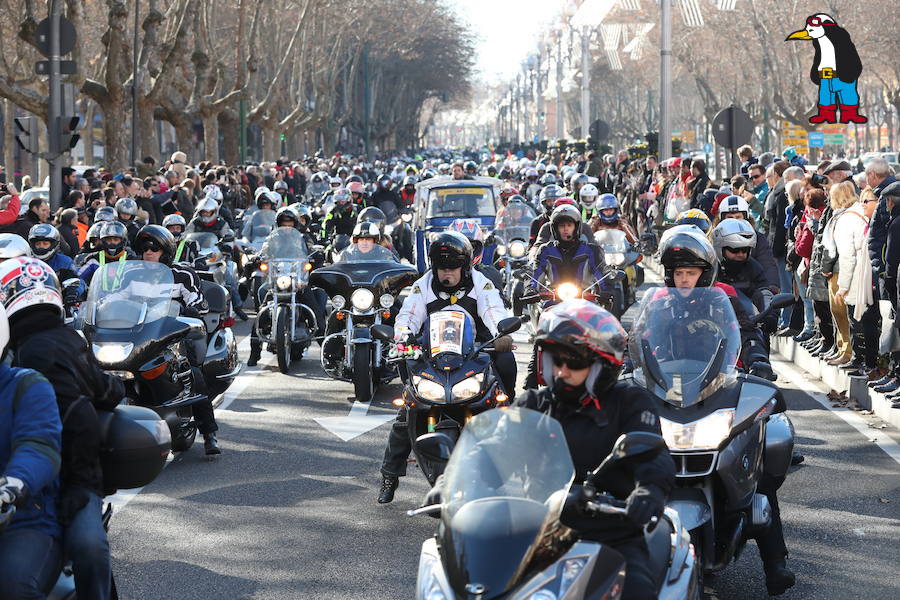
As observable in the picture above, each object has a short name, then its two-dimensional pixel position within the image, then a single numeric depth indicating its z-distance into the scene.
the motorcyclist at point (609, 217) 17.44
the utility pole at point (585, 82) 60.68
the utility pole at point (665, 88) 32.28
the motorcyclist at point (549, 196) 19.77
